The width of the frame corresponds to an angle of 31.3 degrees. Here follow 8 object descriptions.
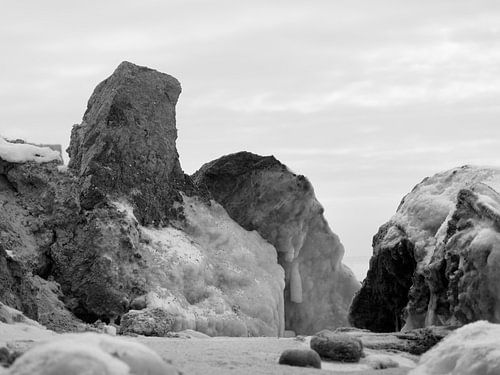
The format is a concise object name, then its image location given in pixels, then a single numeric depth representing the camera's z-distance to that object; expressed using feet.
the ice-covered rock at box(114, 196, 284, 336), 58.34
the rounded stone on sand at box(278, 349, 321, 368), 32.24
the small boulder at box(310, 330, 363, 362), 35.78
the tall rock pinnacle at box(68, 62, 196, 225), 63.72
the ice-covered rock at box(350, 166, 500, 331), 44.77
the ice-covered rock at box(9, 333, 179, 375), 19.85
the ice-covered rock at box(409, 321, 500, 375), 27.17
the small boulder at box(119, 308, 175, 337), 52.31
